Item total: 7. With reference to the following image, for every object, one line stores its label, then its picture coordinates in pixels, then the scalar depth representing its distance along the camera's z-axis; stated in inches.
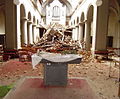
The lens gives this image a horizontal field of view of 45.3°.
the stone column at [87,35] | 602.5
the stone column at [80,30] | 779.4
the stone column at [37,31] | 1041.1
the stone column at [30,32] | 748.6
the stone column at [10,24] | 422.0
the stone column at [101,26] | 420.2
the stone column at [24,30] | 583.0
